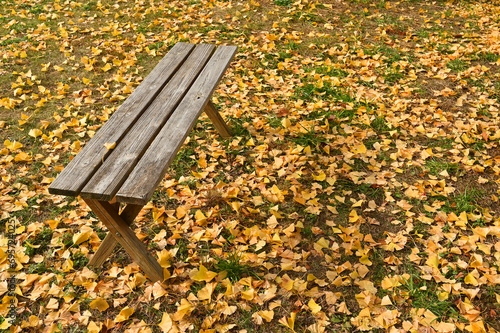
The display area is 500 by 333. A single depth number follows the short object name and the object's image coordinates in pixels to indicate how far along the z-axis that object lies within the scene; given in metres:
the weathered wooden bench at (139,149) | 1.83
